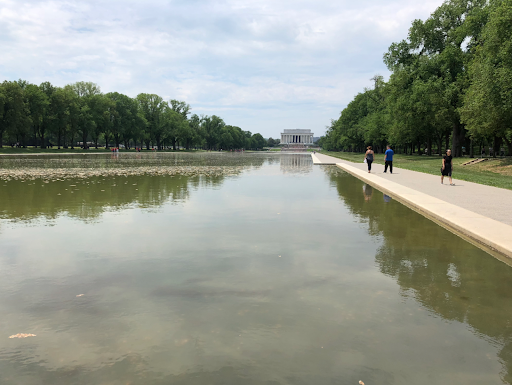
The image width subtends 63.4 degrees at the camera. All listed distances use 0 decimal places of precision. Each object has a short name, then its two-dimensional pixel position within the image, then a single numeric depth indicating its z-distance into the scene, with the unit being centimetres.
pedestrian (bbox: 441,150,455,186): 2039
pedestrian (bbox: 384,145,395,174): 2802
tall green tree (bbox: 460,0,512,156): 3262
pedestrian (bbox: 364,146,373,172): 2935
